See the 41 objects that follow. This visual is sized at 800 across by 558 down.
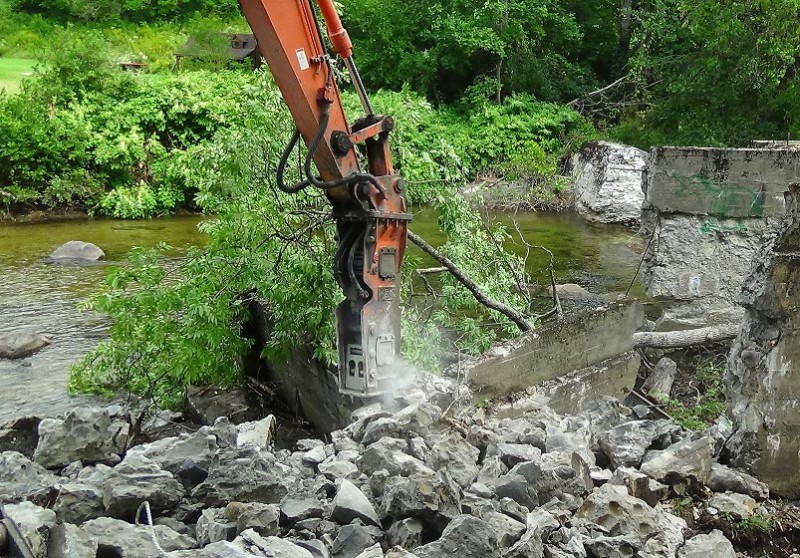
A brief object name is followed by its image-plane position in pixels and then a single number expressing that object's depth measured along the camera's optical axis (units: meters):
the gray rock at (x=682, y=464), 4.04
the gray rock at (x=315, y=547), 2.94
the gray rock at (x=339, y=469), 3.80
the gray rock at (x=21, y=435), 5.29
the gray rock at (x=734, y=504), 3.79
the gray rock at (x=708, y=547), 3.34
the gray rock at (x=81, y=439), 4.56
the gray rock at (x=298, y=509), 3.25
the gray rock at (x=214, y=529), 3.02
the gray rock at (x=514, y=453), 3.96
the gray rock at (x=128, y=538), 2.84
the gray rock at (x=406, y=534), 3.16
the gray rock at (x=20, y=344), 7.75
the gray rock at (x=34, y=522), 2.81
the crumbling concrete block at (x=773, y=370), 4.17
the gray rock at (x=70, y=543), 2.69
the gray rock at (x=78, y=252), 11.36
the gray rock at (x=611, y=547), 3.17
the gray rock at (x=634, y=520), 3.36
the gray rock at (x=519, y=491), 3.57
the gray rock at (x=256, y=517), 3.07
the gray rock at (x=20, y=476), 3.67
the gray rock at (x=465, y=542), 2.90
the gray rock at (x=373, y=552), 2.90
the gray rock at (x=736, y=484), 4.05
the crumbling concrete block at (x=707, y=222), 6.45
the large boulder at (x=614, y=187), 14.20
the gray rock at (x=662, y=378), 6.20
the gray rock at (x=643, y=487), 3.92
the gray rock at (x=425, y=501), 3.22
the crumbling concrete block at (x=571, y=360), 5.19
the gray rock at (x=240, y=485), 3.48
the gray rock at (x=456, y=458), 3.80
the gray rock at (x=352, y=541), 3.04
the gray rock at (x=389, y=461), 3.72
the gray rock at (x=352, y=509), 3.27
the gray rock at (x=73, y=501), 3.29
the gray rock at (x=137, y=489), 3.32
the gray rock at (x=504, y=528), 3.02
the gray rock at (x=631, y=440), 4.29
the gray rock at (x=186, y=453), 3.77
